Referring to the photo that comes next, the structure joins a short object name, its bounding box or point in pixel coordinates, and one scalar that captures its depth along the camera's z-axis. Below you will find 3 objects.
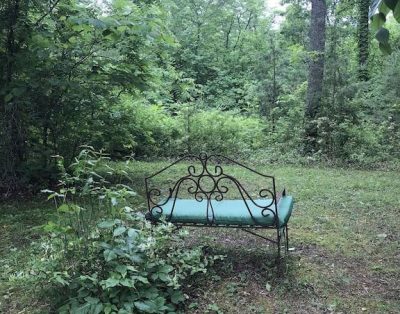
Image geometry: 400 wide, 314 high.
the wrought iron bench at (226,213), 3.74
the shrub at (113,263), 3.05
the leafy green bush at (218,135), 10.39
